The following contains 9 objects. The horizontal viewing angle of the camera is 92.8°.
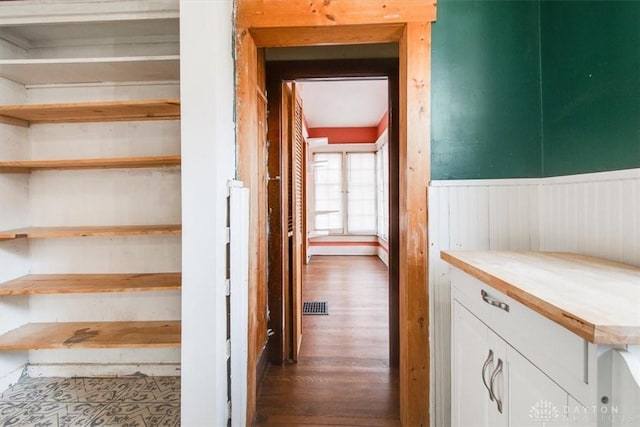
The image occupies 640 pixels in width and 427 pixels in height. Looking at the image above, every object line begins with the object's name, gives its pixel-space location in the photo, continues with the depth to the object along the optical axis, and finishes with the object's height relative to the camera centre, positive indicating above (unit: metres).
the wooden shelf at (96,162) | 1.59 +0.28
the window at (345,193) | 6.71 +0.41
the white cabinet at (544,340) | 0.54 -0.30
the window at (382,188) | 6.03 +0.47
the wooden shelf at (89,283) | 1.58 -0.39
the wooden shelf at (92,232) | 1.57 -0.10
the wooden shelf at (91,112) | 1.60 +0.58
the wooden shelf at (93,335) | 1.58 -0.68
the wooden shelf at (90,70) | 1.62 +0.82
